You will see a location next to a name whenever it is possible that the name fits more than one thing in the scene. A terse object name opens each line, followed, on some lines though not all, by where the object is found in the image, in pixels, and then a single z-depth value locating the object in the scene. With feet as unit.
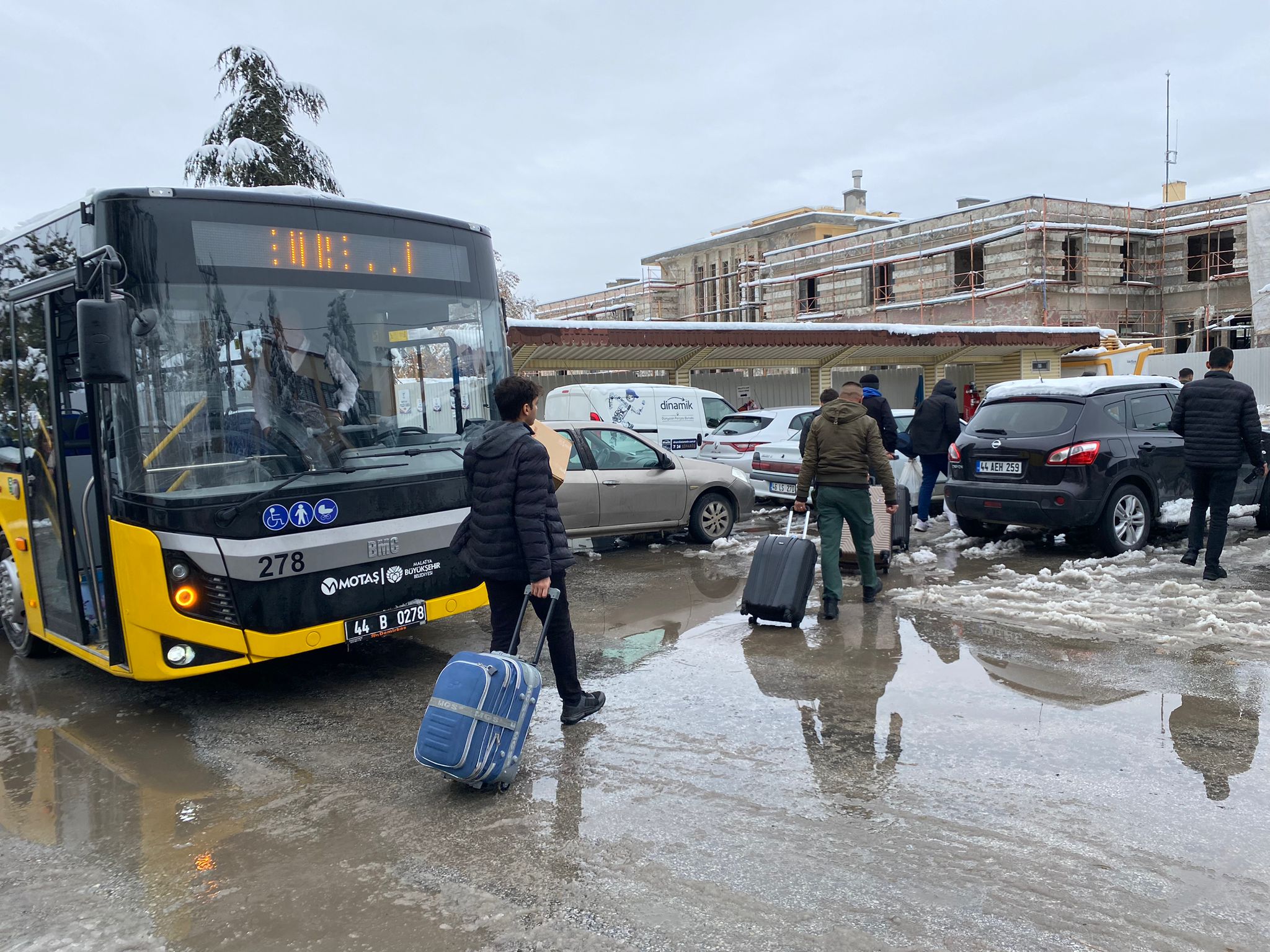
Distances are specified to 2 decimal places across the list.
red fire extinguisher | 88.99
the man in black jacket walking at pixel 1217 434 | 27.09
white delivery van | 52.65
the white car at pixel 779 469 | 41.78
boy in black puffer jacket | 16.05
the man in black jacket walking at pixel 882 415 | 34.68
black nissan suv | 30.71
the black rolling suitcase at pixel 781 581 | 24.04
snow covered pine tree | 46.21
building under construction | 126.72
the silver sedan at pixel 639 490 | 34.45
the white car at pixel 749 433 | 45.21
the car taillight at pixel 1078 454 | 30.55
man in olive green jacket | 25.04
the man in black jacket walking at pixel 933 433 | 38.32
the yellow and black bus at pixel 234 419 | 17.42
